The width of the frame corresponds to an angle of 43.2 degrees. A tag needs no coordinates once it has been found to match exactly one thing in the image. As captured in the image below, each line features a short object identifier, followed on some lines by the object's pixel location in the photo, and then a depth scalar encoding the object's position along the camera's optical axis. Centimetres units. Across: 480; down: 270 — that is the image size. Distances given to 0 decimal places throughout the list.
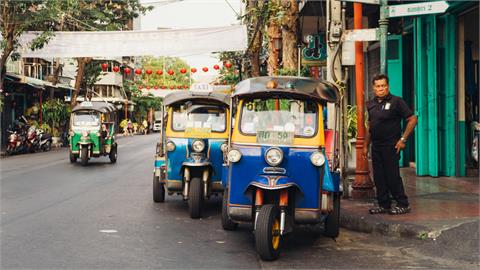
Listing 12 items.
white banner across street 2266
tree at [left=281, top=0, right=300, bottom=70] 1445
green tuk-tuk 2031
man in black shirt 848
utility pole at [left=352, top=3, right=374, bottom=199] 1016
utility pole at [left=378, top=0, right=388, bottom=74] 923
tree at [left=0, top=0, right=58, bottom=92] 2569
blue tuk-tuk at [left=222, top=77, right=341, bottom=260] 680
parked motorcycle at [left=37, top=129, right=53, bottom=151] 2909
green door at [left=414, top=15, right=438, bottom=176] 1276
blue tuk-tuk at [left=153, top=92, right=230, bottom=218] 988
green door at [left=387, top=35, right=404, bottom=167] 1484
